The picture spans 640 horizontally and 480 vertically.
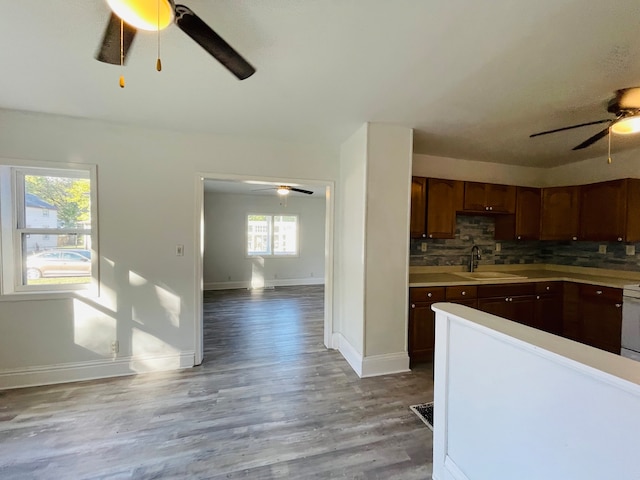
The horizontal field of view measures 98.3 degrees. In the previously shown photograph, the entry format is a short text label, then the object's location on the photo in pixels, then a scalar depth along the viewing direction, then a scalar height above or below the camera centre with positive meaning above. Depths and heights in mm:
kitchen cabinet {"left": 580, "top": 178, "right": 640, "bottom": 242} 3178 +305
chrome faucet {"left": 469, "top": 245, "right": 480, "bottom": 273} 3846 -331
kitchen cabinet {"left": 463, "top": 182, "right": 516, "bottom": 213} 3520 +485
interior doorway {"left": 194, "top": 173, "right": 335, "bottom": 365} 2982 -129
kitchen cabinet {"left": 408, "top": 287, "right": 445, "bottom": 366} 2980 -940
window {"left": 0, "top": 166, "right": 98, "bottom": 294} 2559 +8
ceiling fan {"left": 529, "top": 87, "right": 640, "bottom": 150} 2037 +988
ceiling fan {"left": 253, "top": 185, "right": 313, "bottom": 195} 5143 +846
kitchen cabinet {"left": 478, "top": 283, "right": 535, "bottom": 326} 3180 -773
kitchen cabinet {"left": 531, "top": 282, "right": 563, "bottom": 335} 3414 -895
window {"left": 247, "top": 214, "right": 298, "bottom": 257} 7406 -83
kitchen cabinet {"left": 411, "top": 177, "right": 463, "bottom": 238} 3303 +342
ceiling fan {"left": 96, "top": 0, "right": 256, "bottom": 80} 1036 +852
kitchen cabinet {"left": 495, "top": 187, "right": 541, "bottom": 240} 3777 +246
